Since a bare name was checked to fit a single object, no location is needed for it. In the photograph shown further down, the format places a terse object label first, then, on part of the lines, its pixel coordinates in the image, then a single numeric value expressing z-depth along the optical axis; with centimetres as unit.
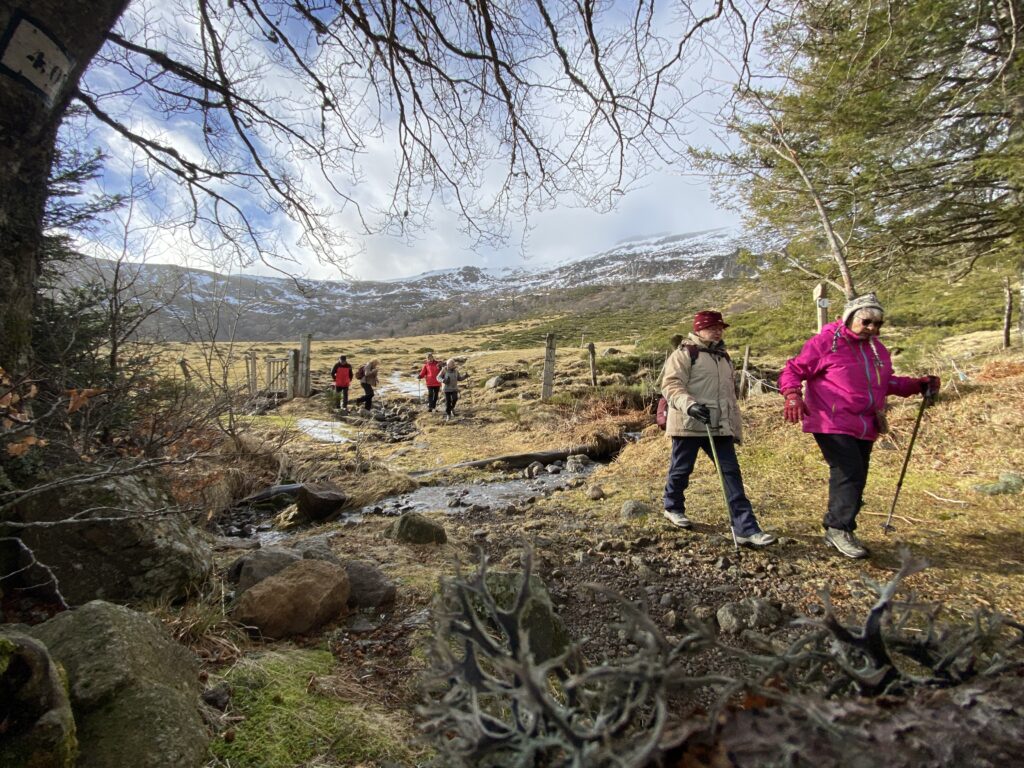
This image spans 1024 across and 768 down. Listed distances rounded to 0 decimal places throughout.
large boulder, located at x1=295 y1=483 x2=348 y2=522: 562
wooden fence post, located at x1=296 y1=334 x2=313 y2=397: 1620
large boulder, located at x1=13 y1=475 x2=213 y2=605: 230
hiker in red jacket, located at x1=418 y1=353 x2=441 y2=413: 1445
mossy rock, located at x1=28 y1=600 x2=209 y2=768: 131
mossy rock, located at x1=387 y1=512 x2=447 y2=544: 414
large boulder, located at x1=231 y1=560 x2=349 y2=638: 238
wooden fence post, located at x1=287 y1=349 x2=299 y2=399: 1586
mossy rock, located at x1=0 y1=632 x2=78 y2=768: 110
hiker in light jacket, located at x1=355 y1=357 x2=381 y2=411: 1474
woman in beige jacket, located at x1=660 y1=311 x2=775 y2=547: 378
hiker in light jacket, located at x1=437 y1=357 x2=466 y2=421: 1327
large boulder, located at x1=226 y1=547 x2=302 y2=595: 271
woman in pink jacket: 337
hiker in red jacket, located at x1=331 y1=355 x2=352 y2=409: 1488
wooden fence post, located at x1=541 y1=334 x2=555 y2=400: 1388
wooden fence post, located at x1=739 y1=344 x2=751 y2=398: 1145
